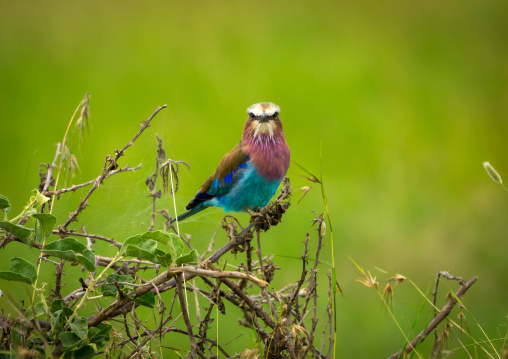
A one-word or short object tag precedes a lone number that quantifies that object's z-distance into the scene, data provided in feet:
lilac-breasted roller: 31.99
